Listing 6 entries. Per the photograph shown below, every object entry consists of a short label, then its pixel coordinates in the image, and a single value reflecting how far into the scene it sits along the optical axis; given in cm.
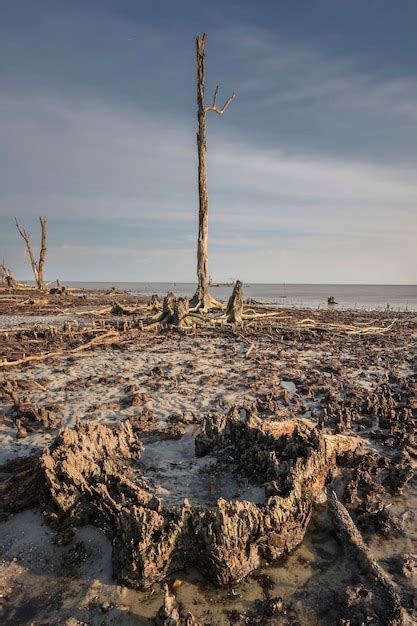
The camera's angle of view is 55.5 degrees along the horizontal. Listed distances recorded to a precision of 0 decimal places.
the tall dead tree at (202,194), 1570
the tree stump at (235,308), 1450
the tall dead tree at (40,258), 3359
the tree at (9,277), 3644
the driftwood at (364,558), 245
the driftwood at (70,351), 823
